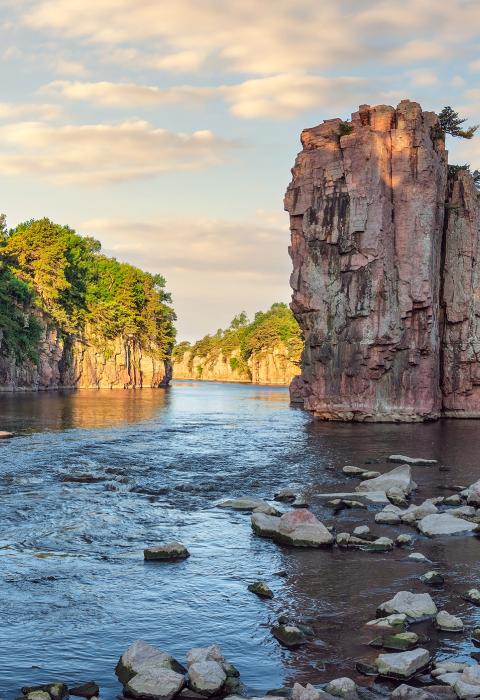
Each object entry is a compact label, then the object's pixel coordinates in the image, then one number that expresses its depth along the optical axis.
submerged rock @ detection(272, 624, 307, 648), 11.12
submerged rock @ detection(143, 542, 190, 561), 15.55
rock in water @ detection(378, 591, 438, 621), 12.12
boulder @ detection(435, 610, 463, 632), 11.63
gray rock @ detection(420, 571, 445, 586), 13.96
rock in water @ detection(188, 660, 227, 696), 9.53
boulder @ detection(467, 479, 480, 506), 21.47
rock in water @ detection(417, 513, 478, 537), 18.03
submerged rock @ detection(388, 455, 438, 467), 31.12
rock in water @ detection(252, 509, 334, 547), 16.77
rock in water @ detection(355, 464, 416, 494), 23.62
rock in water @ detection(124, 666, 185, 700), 9.41
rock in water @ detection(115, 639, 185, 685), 9.84
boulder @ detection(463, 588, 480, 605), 12.88
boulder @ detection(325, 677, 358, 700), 9.26
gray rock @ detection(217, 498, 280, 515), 20.33
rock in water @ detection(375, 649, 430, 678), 9.95
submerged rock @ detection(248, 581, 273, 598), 13.27
